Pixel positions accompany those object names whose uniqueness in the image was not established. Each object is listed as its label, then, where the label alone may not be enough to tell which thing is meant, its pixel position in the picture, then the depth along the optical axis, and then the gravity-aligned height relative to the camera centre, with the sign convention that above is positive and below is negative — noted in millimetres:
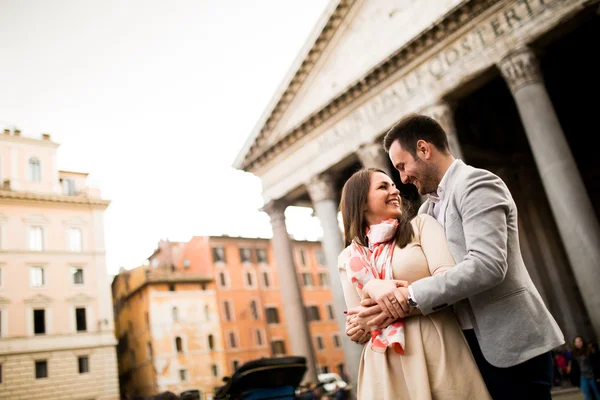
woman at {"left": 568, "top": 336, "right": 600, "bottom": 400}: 8844 -1195
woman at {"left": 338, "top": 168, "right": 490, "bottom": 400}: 2111 +178
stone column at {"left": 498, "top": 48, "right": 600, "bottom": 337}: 10750 +2730
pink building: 23636 +5868
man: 2039 +99
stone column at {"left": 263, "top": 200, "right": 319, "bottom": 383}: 18234 +2224
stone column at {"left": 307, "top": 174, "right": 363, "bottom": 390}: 15844 +3577
